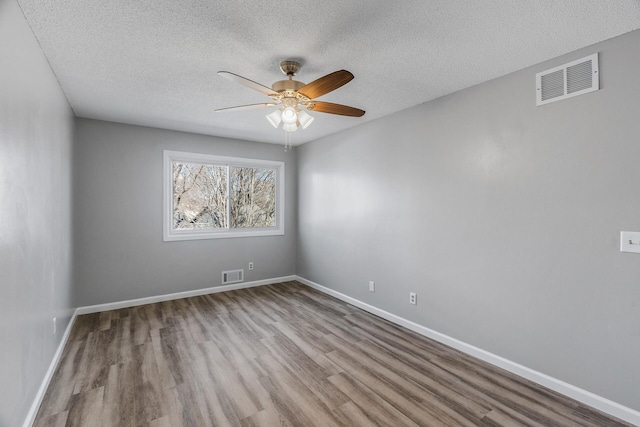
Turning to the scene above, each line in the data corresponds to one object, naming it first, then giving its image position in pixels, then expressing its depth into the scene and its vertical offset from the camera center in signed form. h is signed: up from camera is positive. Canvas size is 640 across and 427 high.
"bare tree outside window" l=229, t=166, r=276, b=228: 4.79 +0.25
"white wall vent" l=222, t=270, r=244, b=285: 4.53 -1.02
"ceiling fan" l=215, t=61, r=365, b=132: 1.86 +0.82
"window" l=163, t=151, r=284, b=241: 4.23 +0.24
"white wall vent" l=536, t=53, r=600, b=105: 1.94 +0.91
